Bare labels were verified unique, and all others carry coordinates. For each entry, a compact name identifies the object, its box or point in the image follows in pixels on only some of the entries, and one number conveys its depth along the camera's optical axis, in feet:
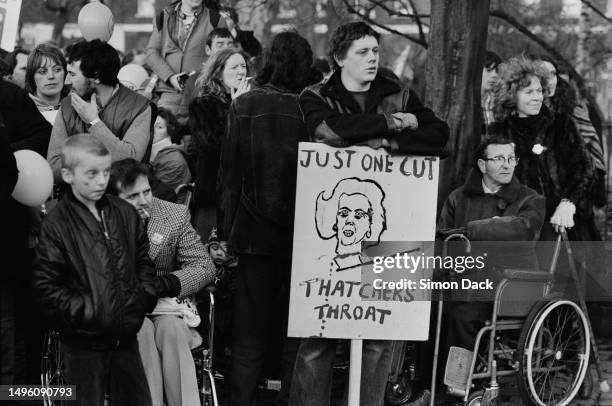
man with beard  47.09
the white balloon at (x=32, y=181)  43.11
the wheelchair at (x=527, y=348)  47.26
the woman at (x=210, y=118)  51.16
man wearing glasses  48.39
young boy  37.45
